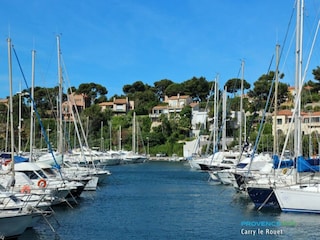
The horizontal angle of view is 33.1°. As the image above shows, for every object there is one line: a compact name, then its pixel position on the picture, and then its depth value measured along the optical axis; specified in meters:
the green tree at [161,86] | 143.00
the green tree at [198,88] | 131.62
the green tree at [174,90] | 135.88
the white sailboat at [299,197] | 25.27
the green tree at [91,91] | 140.62
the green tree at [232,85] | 120.28
